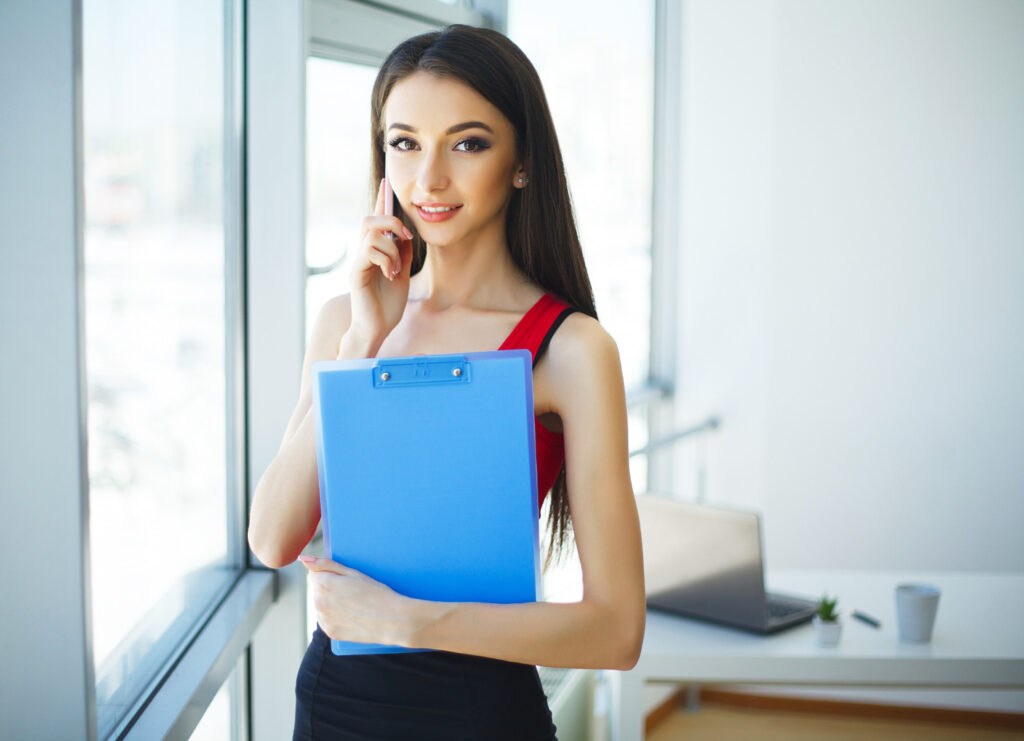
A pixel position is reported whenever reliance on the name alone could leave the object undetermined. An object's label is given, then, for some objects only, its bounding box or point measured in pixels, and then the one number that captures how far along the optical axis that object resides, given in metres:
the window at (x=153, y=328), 1.26
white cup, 1.92
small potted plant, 1.90
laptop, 1.94
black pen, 2.02
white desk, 1.85
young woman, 0.95
